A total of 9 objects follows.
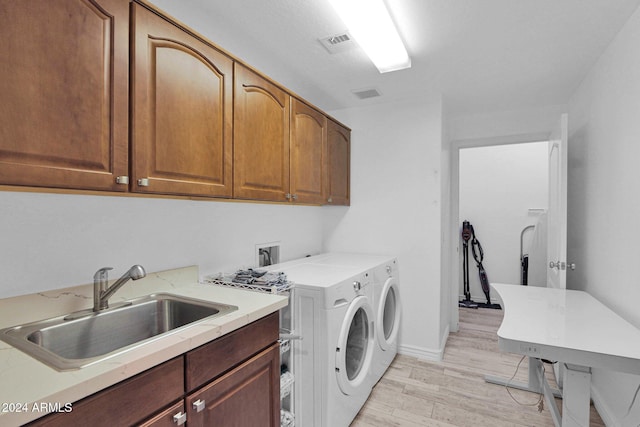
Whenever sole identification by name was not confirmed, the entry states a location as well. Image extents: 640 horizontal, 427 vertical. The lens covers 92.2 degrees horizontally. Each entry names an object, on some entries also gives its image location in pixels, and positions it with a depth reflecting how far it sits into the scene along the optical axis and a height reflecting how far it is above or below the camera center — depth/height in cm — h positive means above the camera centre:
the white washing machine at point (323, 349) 160 -73
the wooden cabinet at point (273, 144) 159 +41
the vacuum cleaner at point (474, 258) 446 -74
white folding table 116 -52
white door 214 +3
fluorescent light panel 153 +102
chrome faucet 117 -30
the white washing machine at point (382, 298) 224 -68
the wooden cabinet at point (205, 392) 75 -55
